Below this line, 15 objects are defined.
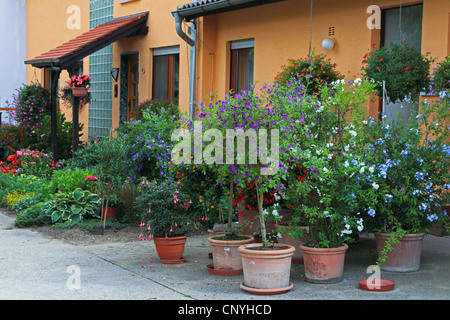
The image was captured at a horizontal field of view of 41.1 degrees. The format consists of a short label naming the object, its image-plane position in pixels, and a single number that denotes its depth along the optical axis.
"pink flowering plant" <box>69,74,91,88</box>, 13.05
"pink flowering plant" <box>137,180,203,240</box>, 6.63
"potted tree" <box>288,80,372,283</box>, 5.82
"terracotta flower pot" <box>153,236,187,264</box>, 6.66
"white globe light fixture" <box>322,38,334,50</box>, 9.39
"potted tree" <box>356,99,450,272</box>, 5.99
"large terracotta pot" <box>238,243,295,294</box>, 5.45
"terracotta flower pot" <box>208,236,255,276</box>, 6.12
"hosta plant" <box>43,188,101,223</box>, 9.04
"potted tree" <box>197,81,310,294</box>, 5.41
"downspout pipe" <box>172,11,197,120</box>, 11.86
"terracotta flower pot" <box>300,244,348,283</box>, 5.79
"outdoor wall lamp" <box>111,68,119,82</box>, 15.16
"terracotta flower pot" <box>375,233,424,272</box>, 6.14
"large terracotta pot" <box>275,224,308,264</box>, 6.71
